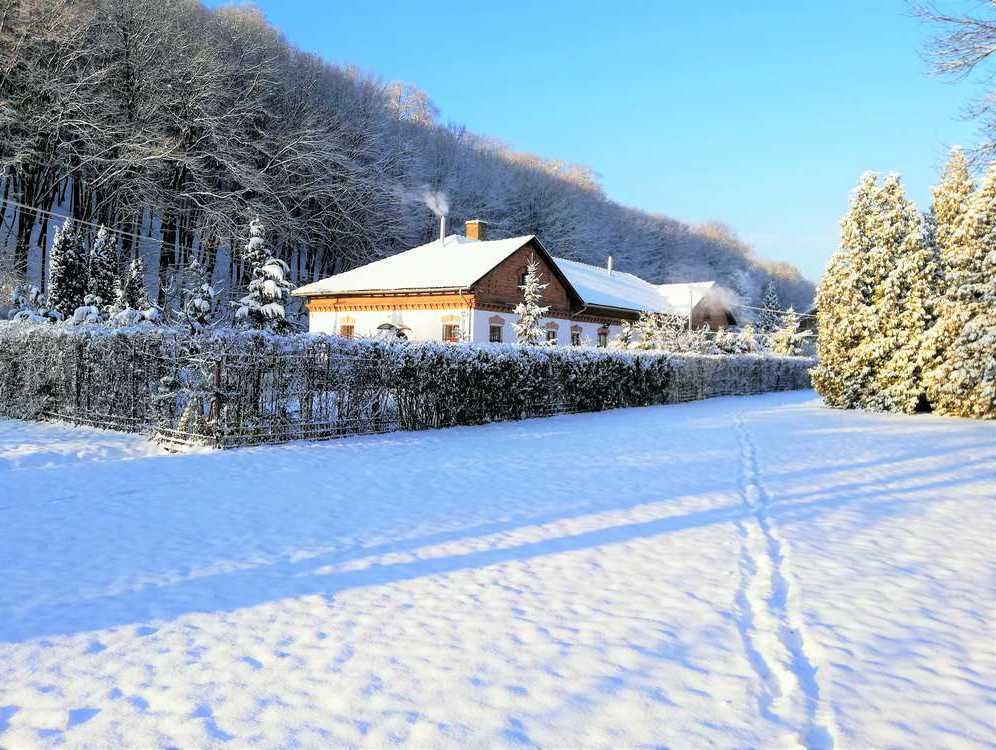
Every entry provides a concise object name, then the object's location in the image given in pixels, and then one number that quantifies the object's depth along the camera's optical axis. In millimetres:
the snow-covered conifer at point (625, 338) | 32438
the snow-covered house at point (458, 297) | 28547
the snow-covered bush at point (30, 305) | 18239
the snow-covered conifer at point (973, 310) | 18312
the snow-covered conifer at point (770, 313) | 66344
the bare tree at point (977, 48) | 11633
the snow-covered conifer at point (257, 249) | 17375
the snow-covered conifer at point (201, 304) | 17891
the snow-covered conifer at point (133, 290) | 23925
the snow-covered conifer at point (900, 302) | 20984
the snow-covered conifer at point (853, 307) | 22078
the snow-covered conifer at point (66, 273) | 25688
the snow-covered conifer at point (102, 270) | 26719
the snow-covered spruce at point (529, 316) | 25938
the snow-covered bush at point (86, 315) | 15085
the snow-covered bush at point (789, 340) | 49000
